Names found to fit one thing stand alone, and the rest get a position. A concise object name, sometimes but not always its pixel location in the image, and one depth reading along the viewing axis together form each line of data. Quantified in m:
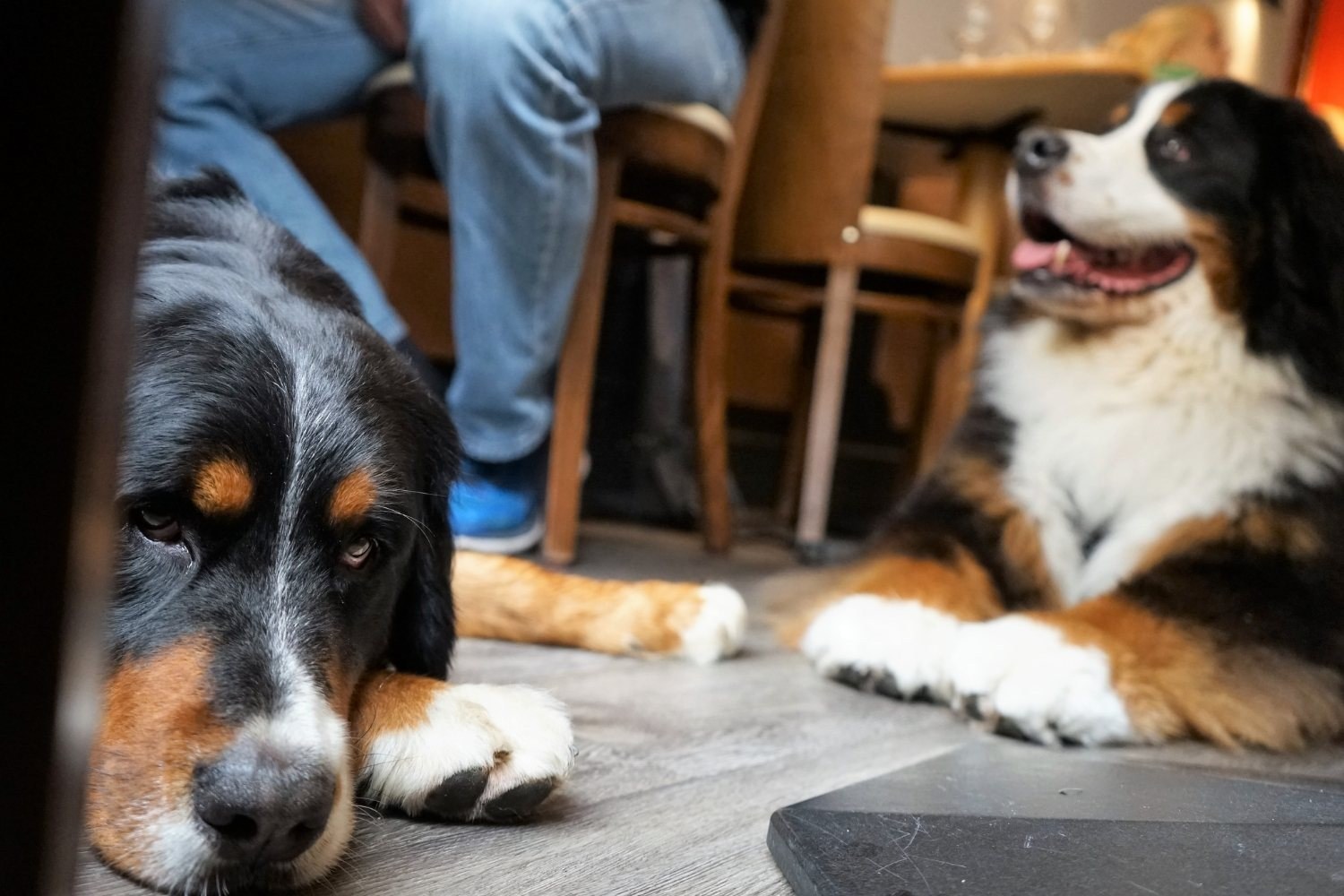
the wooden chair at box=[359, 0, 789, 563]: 2.43
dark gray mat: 0.83
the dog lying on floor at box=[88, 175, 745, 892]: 0.74
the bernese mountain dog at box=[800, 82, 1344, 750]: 1.54
